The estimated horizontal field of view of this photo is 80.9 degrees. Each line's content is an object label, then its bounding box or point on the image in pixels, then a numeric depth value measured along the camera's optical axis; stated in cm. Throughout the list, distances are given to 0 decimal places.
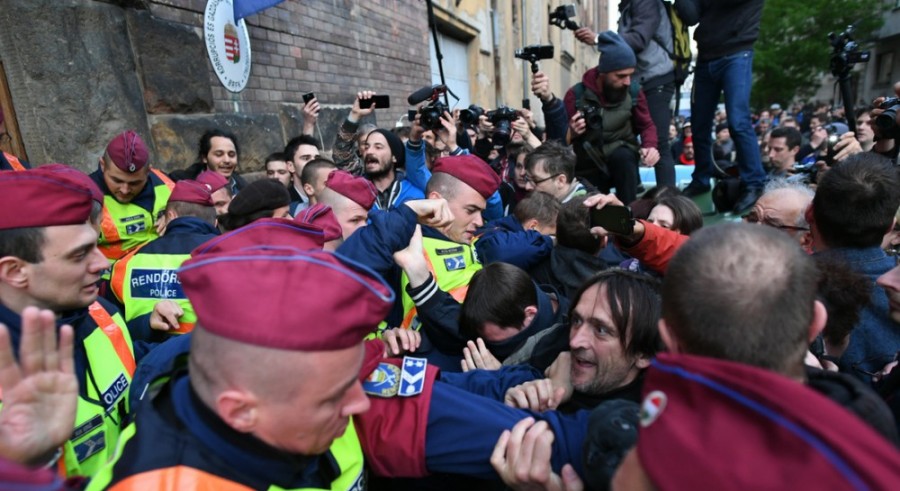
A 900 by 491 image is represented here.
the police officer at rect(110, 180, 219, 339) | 220
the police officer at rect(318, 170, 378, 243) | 283
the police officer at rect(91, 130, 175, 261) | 310
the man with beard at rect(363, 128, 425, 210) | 412
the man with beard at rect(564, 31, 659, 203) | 409
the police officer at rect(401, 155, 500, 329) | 267
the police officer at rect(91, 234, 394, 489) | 92
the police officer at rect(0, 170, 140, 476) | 155
